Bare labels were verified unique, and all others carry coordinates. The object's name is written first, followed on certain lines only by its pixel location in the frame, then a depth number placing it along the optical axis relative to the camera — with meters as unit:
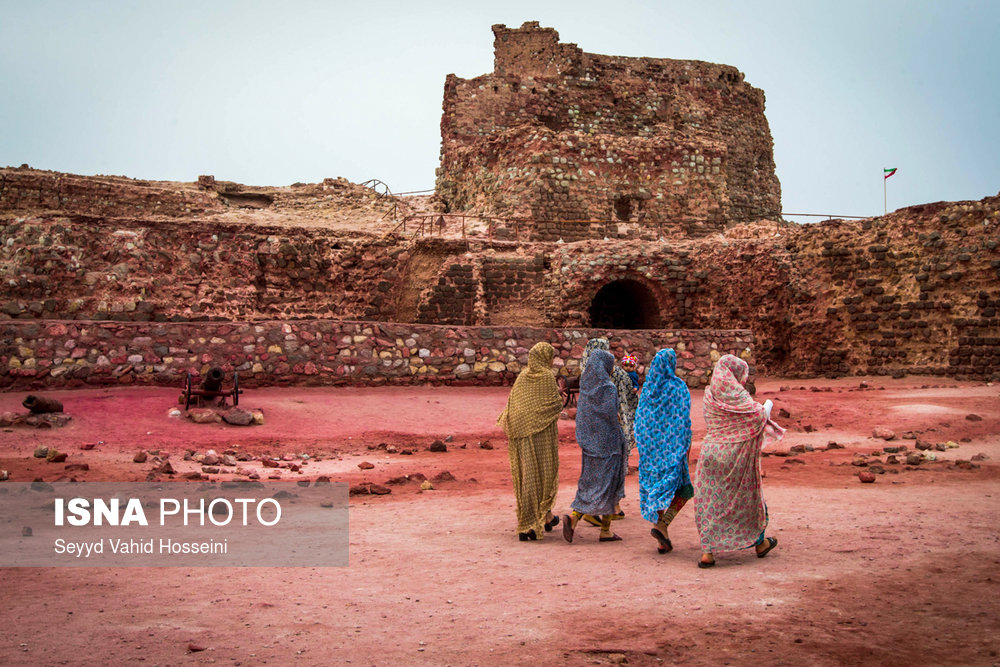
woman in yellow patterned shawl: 6.62
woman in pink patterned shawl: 5.76
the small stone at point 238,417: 11.23
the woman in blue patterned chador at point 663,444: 6.20
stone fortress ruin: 13.99
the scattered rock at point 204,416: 11.18
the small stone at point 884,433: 11.46
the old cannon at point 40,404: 10.31
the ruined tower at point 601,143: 24.52
